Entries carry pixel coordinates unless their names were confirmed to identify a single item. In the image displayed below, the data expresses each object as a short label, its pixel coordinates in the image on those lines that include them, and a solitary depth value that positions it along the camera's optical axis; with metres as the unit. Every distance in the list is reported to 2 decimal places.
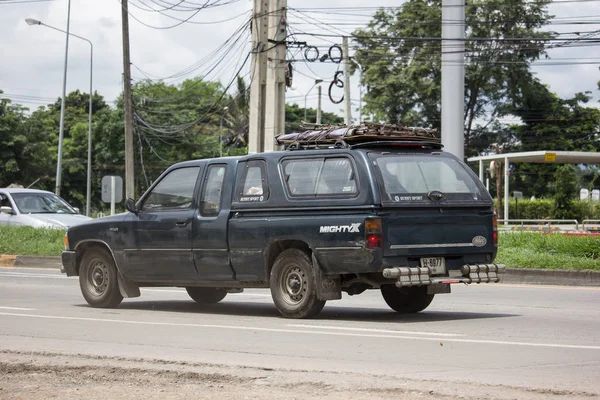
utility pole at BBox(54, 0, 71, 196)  46.92
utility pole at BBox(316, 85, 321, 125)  63.68
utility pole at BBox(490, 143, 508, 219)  47.06
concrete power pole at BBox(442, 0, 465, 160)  25.08
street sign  29.23
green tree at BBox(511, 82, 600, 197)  65.56
